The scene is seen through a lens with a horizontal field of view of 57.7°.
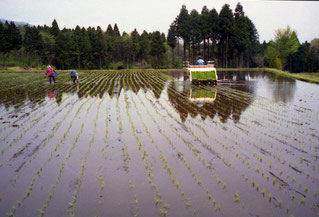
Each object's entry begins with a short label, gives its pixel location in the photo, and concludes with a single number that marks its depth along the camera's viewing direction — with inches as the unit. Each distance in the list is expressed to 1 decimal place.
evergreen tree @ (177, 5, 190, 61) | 2292.1
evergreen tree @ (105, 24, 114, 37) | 3188.5
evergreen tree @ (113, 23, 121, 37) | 3326.8
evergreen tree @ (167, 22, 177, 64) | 2378.7
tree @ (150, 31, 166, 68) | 2436.0
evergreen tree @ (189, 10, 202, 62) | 2215.6
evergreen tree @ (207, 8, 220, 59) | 2065.7
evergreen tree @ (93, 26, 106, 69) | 2508.6
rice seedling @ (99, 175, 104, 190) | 217.8
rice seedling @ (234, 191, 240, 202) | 196.2
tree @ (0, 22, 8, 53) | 2212.1
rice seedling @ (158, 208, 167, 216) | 180.4
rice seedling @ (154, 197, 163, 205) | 193.9
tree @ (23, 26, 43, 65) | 2384.4
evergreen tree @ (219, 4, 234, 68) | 2006.6
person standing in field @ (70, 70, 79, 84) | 1030.4
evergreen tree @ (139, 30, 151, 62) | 2999.3
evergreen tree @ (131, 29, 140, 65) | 2842.0
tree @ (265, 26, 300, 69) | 2428.6
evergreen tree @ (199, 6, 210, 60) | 2107.5
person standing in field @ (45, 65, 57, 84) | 946.7
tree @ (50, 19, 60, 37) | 2905.3
